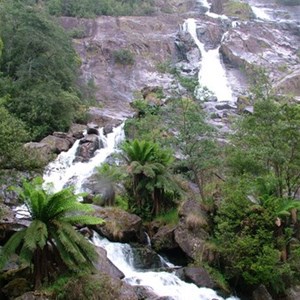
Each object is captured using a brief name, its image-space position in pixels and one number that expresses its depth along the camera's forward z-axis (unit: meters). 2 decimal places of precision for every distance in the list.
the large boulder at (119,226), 14.23
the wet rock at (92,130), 24.73
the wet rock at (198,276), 12.55
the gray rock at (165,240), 14.44
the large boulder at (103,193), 16.23
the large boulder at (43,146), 20.20
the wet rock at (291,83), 37.62
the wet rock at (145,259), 13.69
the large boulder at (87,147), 22.16
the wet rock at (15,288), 9.80
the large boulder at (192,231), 13.80
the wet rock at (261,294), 12.07
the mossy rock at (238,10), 56.13
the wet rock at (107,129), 25.34
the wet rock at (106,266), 11.48
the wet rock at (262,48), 42.50
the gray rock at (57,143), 21.70
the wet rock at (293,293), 12.27
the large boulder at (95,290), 9.31
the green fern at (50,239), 9.65
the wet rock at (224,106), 32.16
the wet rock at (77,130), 24.28
